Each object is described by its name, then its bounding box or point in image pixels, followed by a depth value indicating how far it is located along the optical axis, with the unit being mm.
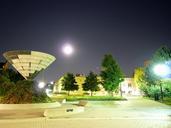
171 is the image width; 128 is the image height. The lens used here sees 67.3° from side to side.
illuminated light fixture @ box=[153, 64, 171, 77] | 15758
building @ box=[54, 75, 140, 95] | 44087
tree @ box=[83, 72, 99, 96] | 28925
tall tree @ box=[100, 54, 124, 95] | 24731
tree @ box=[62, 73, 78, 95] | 30875
